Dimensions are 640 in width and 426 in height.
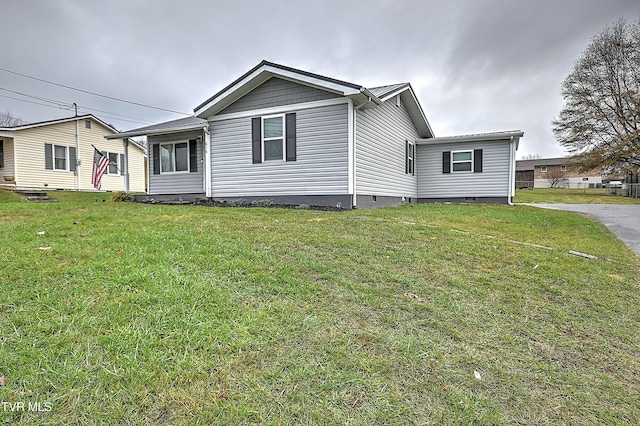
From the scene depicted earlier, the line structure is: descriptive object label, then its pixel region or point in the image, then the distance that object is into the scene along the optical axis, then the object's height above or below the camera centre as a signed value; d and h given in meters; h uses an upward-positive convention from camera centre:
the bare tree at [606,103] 24.41 +6.85
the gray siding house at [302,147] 9.96 +1.66
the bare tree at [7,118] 35.91 +8.12
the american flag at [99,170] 15.44 +1.11
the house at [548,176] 44.41 +2.60
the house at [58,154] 17.28 +2.24
